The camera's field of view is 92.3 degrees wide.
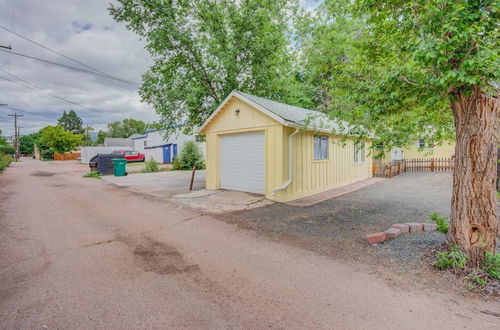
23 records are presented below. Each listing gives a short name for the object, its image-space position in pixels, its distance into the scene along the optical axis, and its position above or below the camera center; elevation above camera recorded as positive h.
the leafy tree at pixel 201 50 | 11.41 +5.33
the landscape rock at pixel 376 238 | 4.30 -1.48
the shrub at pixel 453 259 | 3.22 -1.44
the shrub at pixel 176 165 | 20.40 -0.62
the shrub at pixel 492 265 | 3.05 -1.43
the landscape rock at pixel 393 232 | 4.45 -1.43
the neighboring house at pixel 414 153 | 18.85 +0.14
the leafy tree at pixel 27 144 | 67.81 +4.34
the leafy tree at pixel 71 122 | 69.12 +10.81
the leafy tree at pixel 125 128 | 68.75 +8.76
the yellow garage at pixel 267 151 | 7.79 +0.21
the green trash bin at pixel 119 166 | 15.38 -0.50
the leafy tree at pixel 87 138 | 47.77 +4.37
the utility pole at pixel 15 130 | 42.78 +5.37
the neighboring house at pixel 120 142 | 46.72 +3.21
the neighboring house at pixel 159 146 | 28.58 +1.43
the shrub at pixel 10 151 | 45.09 +1.71
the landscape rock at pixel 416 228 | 4.65 -1.41
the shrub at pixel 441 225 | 4.32 -1.28
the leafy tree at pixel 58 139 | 39.50 +3.28
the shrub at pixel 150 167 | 18.39 -0.71
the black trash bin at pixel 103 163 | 16.42 -0.33
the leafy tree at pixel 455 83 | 2.81 +0.99
